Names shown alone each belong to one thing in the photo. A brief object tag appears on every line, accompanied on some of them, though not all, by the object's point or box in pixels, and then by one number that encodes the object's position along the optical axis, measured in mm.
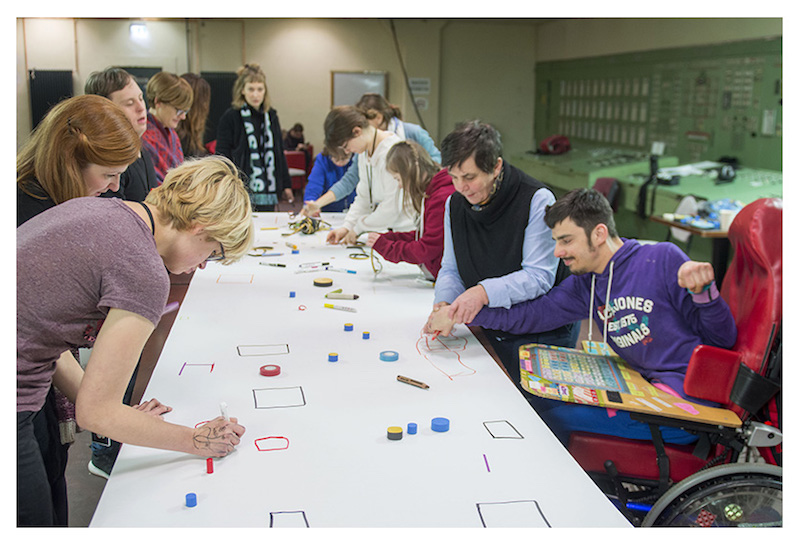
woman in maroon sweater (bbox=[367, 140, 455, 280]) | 2811
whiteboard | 9703
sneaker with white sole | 2271
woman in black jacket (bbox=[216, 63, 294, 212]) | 4797
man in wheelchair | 1797
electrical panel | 5523
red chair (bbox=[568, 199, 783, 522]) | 1704
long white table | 1316
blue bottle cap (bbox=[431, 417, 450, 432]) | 1633
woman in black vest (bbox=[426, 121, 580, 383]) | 2234
